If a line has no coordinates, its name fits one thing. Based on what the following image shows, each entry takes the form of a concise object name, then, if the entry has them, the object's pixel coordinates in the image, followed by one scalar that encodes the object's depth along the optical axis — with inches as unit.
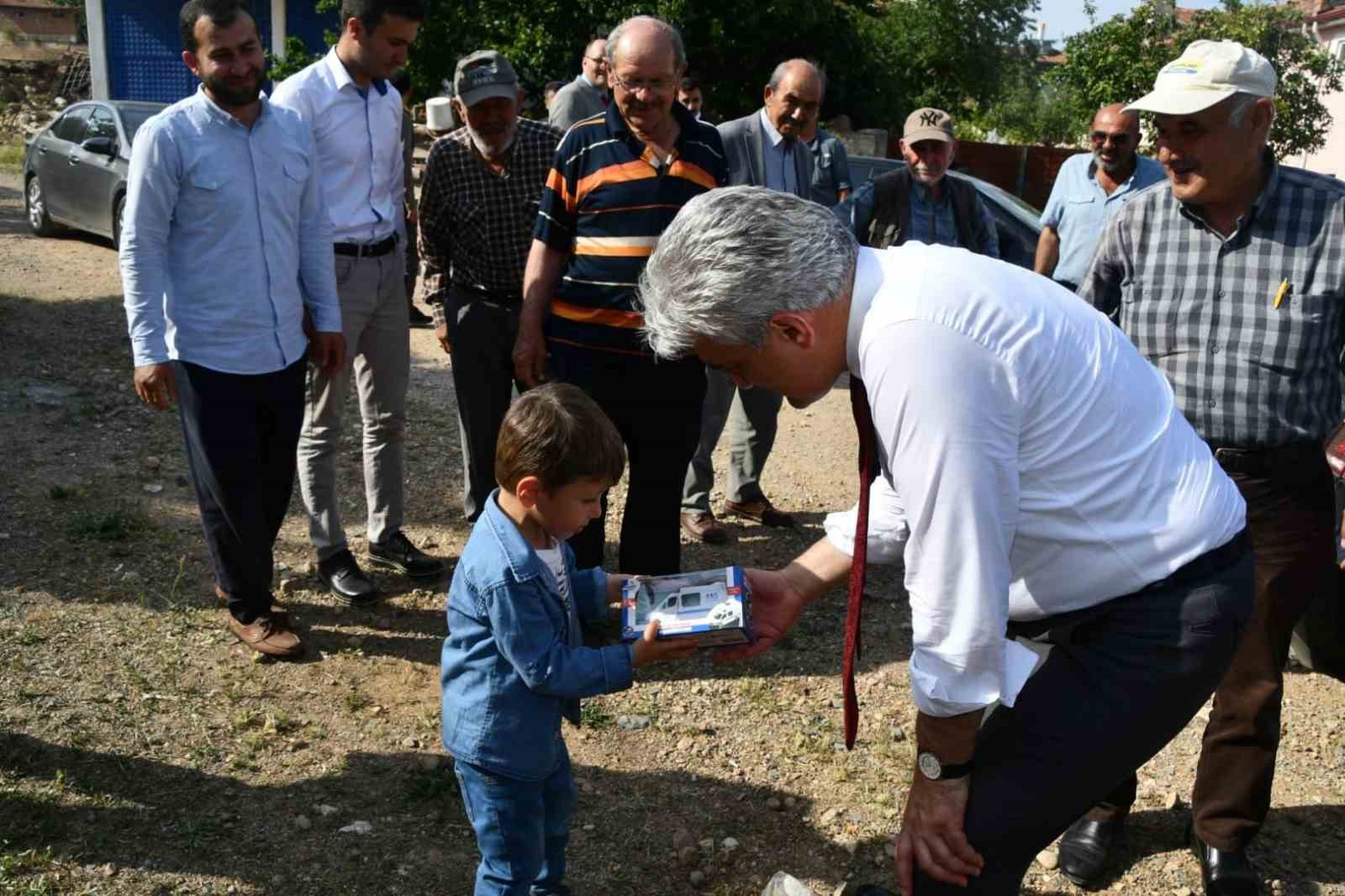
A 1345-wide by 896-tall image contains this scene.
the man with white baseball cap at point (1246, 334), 121.6
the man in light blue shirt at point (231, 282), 152.6
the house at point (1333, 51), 1227.9
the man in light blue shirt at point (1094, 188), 243.1
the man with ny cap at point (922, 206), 226.4
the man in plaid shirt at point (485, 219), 185.2
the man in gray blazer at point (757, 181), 224.2
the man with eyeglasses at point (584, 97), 261.0
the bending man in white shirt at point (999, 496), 77.6
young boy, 100.1
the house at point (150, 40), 1021.8
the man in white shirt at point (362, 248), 180.5
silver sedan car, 461.1
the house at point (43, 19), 1806.1
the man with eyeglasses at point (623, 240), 165.8
